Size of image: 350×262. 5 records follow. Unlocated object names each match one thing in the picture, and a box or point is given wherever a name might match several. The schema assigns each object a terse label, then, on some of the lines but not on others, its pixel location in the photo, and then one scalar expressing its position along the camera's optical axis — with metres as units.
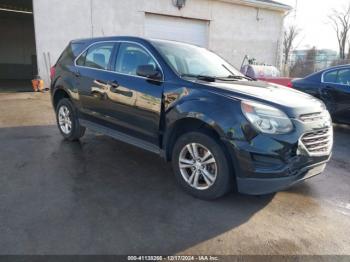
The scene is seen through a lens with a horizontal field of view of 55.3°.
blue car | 7.12
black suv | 3.41
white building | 13.31
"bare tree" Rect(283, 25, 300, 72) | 49.25
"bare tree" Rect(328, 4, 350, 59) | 47.28
